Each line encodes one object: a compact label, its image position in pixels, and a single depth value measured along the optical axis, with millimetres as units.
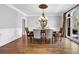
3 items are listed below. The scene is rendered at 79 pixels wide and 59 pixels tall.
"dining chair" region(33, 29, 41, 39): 3405
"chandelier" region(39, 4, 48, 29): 2731
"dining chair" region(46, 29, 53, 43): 3400
